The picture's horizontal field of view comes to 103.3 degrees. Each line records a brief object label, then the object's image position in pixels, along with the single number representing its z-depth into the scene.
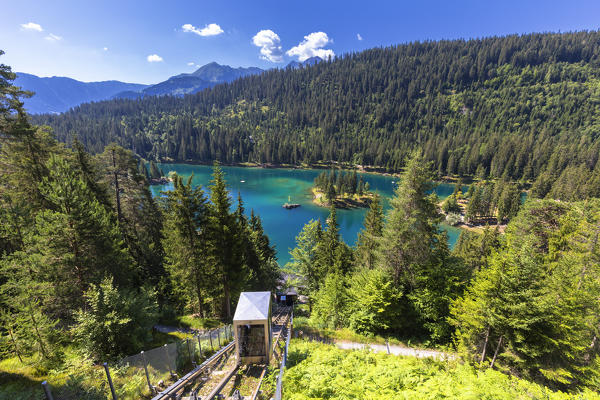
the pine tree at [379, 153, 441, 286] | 14.73
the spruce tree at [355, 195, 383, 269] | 24.66
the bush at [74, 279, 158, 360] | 9.57
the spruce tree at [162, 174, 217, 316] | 15.50
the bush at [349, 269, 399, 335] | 15.12
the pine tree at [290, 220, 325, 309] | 28.22
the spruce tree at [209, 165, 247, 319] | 16.33
